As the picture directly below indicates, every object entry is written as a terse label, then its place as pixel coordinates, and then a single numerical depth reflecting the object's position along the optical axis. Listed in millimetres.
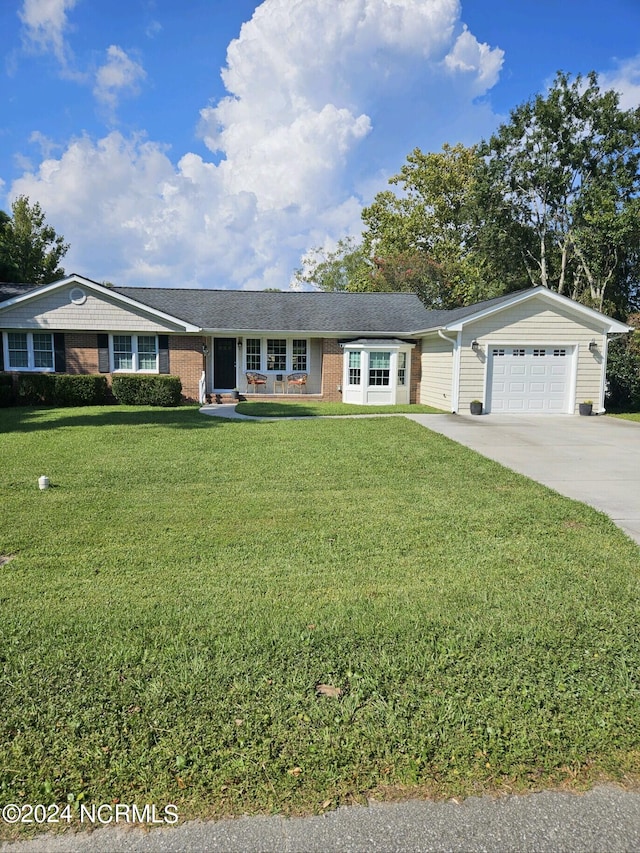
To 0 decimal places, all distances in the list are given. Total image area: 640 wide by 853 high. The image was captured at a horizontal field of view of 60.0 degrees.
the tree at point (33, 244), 36844
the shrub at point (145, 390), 18125
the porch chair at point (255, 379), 21344
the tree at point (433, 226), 35625
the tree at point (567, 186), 29609
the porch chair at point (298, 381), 21500
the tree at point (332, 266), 50375
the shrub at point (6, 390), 17250
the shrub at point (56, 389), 17672
